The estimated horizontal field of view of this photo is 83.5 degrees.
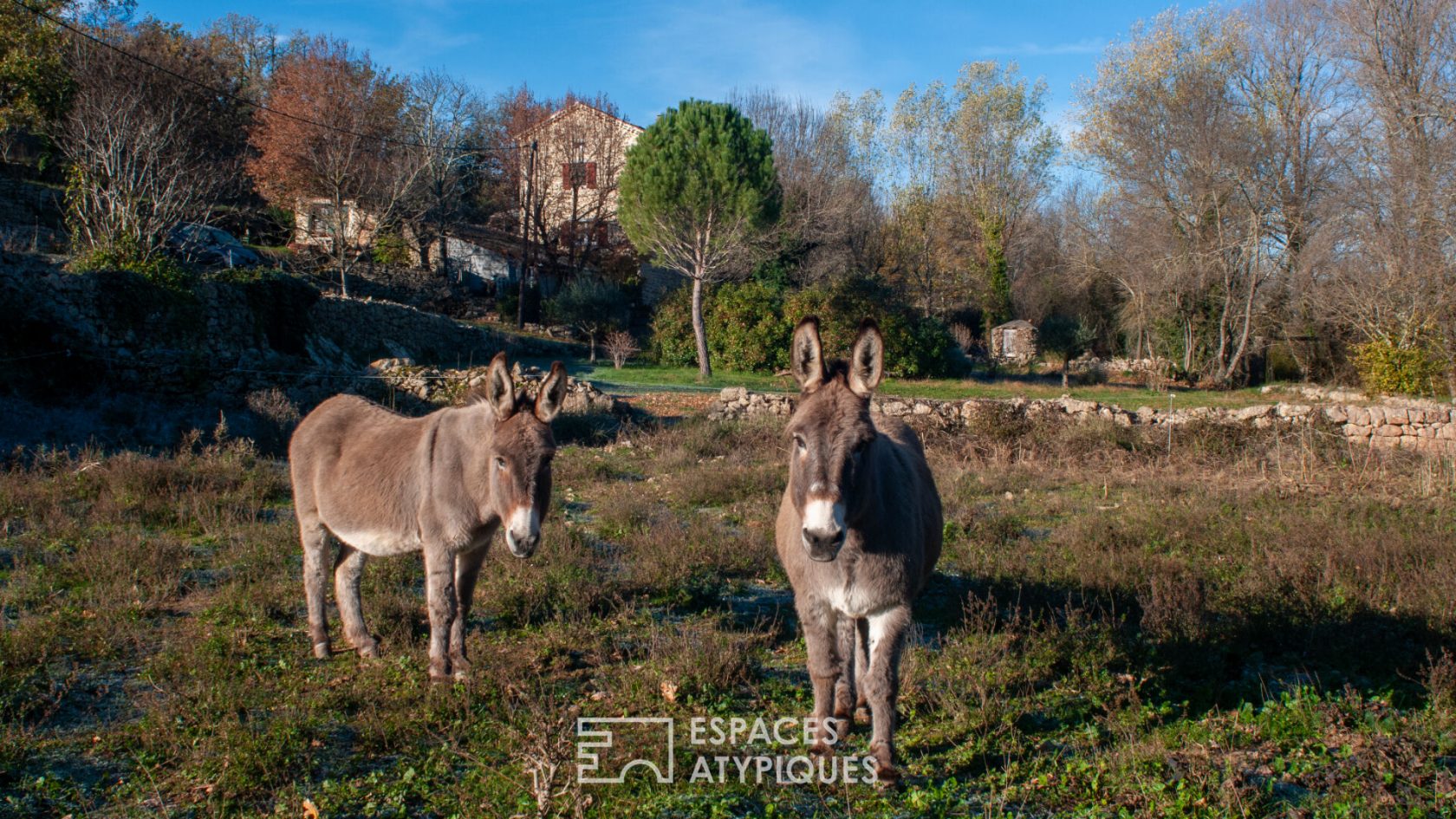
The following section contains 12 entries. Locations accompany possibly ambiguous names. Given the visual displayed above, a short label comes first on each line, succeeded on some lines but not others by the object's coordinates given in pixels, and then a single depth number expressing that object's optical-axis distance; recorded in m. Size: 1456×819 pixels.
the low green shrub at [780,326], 31.31
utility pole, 36.34
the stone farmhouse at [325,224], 37.03
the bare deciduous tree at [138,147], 20.12
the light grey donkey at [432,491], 4.45
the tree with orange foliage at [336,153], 36.06
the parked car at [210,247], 26.22
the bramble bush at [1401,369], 25.56
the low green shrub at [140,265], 17.39
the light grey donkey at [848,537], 3.50
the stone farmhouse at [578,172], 45.06
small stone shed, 41.91
